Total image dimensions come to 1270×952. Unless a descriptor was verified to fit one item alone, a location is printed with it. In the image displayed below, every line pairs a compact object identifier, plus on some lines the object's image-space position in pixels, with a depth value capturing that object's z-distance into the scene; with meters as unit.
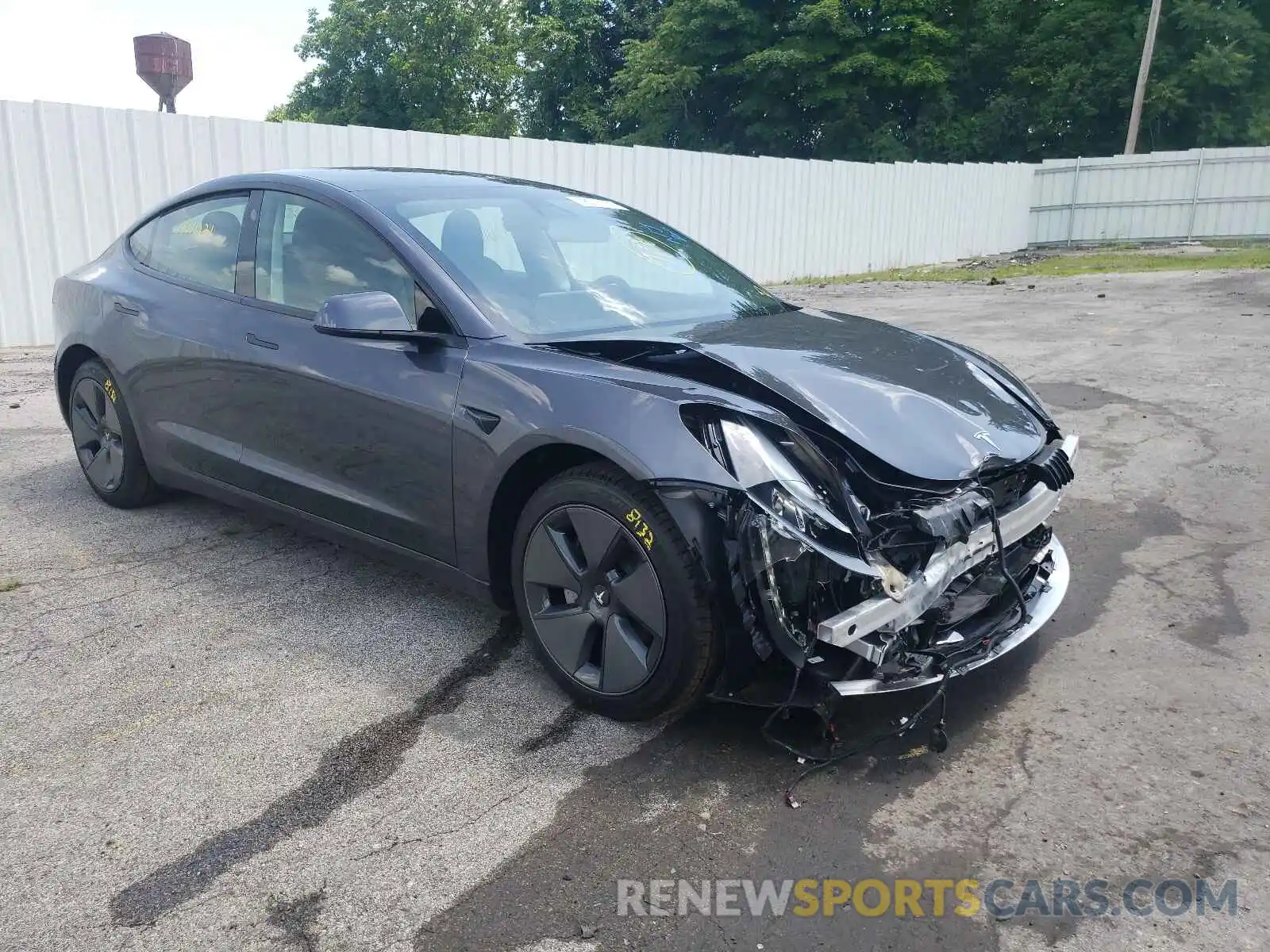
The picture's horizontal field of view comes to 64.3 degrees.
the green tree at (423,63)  42.16
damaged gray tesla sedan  2.70
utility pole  28.47
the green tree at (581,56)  39.59
